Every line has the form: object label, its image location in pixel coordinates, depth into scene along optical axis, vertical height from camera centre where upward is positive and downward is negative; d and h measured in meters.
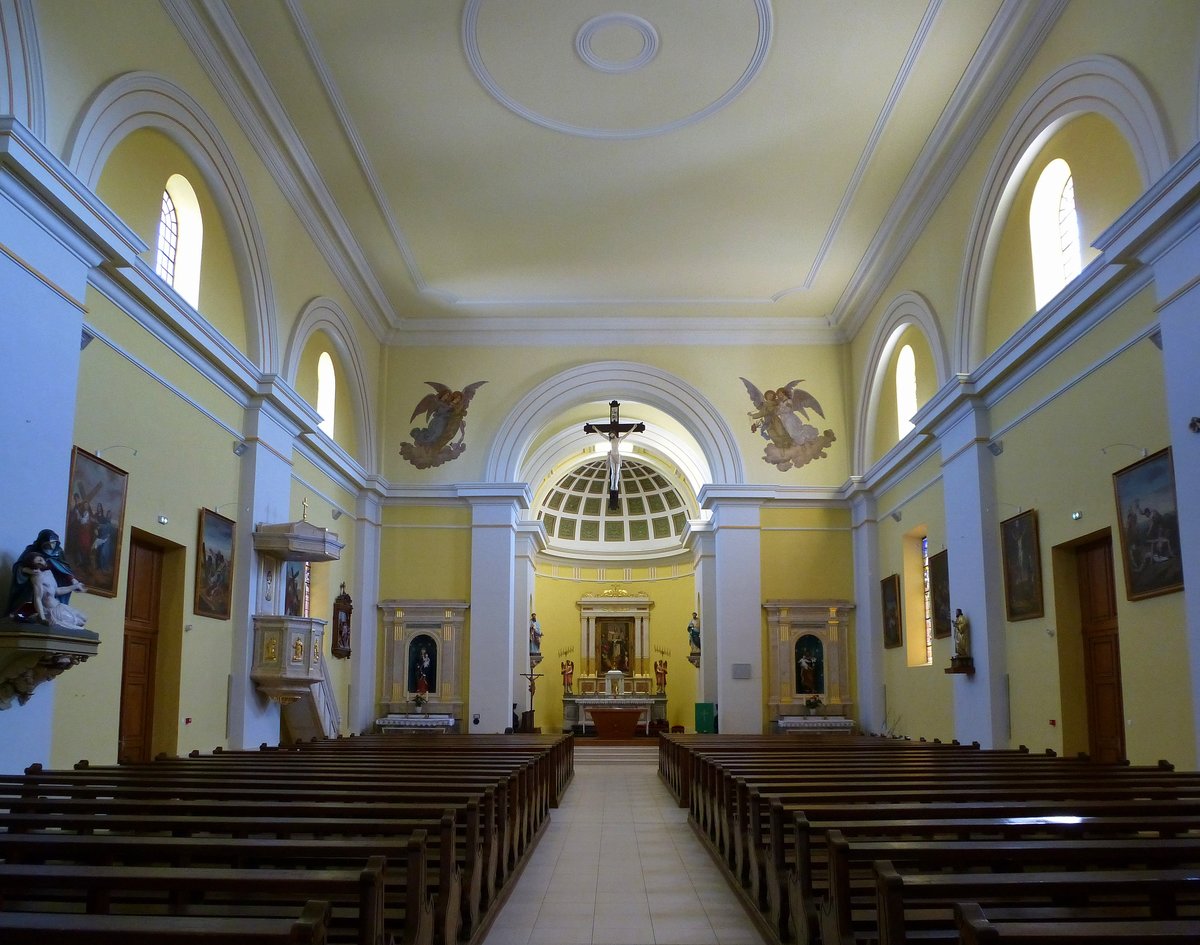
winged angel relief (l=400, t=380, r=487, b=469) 18.61 +4.19
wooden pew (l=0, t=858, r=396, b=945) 3.10 -0.65
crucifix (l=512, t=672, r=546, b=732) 20.94 -0.62
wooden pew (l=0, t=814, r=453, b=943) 3.69 -0.66
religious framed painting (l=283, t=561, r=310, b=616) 13.27 +0.94
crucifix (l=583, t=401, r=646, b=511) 19.05 +4.14
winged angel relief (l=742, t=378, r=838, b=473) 18.53 +4.08
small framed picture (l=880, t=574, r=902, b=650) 16.20 +0.79
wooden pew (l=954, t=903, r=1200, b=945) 2.56 -0.67
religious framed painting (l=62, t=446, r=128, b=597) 8.34 +1.14
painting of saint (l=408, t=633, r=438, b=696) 17.98 -0.04
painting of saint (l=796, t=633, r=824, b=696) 17.95 -0.11
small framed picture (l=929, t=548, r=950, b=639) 13.45 +0.87
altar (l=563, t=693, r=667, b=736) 25.62 -1.22
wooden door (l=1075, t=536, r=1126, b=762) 9.59 +0.07
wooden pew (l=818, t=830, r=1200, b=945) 3.63 -0.68
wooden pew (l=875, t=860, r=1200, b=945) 3.12 -0.68
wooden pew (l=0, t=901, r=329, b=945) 2.59 -0.67
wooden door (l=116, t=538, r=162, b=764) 9.81 +0.08
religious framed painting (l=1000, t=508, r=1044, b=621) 10.78 +0.98
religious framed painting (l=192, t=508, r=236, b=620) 10.91 +1.00
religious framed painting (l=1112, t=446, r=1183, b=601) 8.10 +1.05
